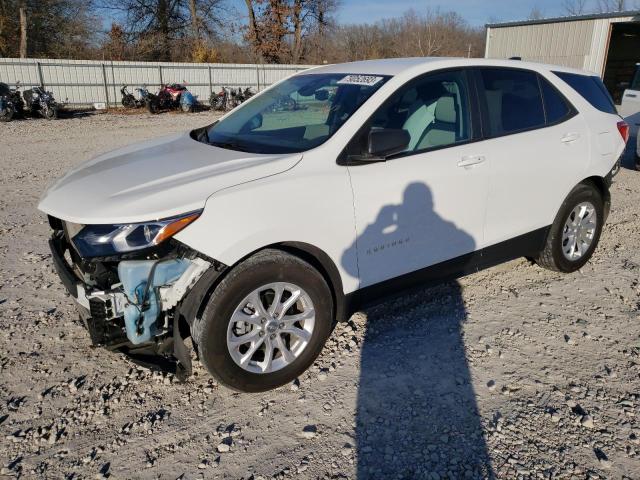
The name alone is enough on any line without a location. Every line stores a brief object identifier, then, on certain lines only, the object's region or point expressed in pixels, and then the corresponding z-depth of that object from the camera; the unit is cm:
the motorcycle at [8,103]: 1789
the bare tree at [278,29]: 3828
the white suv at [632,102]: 1127
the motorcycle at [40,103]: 1925
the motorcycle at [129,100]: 2400
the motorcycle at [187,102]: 2377
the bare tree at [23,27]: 2836
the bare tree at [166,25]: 3562
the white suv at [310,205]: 285
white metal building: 2627
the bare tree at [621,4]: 4728
